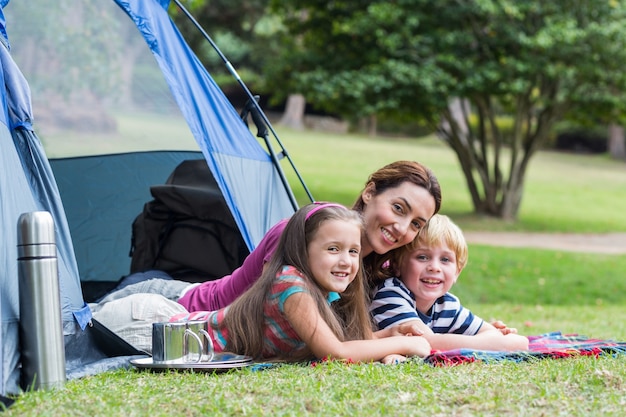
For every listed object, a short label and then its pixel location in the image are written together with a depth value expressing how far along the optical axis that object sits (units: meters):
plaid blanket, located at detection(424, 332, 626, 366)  3.51
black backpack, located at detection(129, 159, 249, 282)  5.07
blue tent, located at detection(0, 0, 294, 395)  3.48
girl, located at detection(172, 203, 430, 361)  3.38
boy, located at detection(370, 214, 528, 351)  3.83
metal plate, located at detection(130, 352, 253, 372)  3.28
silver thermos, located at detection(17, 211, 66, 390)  3.03
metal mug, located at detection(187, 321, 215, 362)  3.35
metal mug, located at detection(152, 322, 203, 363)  3.32
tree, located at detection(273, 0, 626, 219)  11.29
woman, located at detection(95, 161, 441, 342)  3.71
